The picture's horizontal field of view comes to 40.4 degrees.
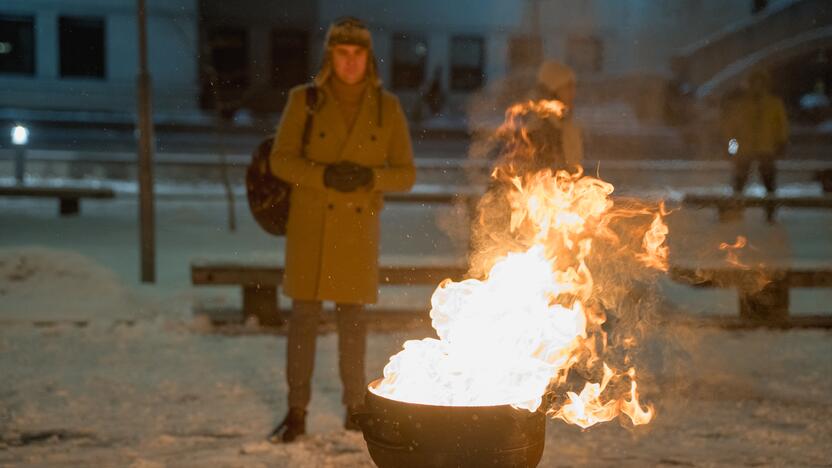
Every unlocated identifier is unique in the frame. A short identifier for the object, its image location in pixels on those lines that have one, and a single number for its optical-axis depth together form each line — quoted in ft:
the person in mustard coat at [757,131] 54.39
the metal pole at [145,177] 32.17
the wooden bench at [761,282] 27.12
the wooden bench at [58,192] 48.01
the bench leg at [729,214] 50.40
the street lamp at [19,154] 62.28
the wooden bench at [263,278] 26.17
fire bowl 11.88
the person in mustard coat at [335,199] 18.08
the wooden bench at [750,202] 40.79
